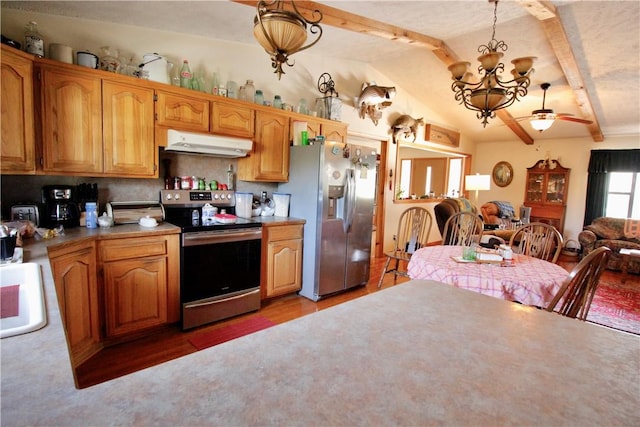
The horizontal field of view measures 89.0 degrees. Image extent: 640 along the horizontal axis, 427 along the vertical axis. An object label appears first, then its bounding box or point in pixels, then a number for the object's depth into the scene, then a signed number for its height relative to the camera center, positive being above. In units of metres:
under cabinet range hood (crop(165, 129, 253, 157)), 2.71 +0.32
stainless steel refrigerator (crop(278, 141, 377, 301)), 3.36 -0.22
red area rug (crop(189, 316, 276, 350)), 2.53 -1.25
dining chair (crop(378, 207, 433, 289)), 3.55 -0.52
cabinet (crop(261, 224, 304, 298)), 3.23 -0.78
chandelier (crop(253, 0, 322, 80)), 1.51 +0.73
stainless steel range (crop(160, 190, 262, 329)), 2.66 -0.68
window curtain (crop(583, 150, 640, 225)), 5.79 +0.37
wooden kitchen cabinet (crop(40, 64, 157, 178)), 2.24 +0.38
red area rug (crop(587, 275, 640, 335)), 3.10 -1.19
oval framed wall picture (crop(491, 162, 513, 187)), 7.16 +0.39
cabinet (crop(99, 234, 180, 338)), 2.31 -0.78
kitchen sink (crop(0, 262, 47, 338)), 0.89 -0.42
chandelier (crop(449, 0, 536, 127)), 2.64 +0.93
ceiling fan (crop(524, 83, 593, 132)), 4.03 +0.96
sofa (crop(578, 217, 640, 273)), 4.93 -0.67
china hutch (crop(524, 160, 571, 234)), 6.38 +0.02
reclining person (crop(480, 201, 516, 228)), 6.13 -0.41
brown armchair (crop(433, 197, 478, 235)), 4.67 -0.28
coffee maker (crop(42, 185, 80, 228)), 2.38 -0.23
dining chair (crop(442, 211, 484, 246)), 3.20 -0.42
